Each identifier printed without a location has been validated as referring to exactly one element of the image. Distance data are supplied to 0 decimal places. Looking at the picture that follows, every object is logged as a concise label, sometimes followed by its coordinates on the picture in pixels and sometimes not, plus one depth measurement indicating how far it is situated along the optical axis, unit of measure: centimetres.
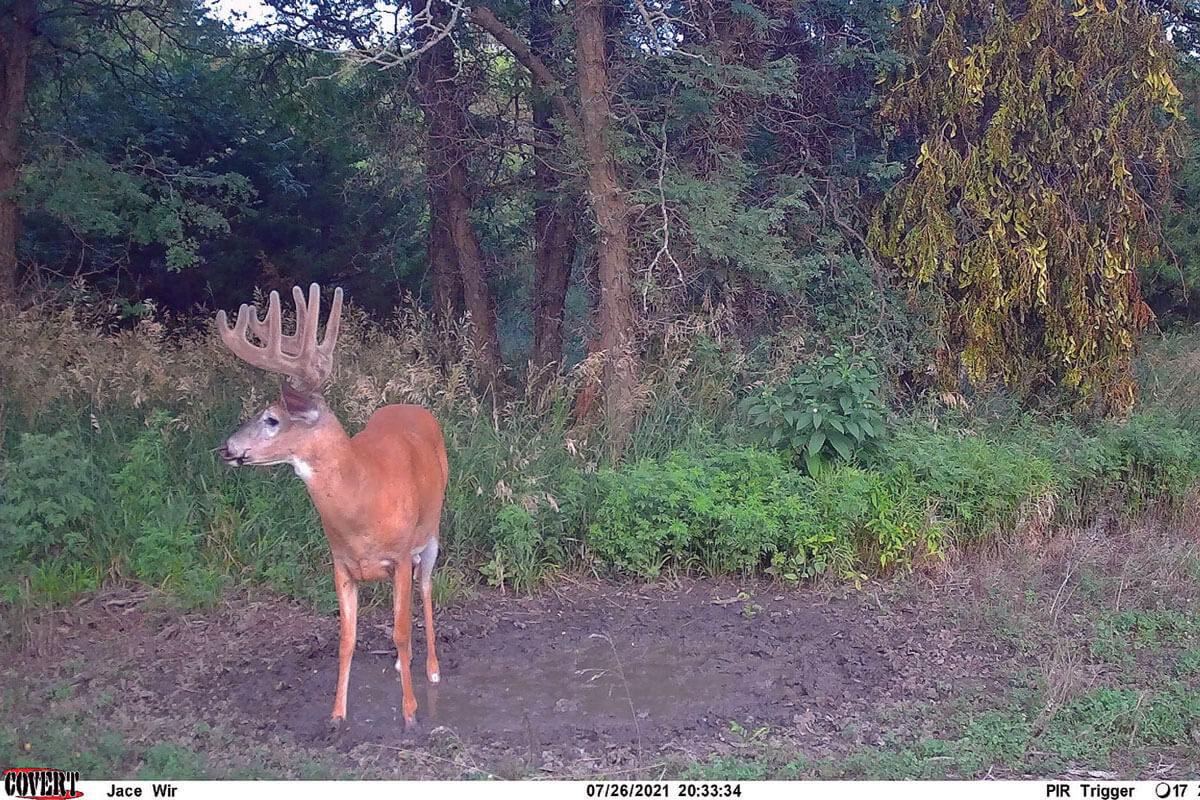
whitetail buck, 450
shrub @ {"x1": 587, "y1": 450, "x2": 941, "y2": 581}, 674
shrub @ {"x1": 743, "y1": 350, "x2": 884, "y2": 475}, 729
